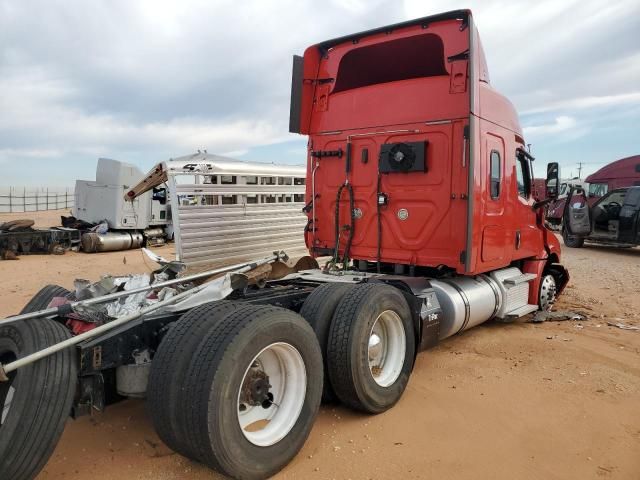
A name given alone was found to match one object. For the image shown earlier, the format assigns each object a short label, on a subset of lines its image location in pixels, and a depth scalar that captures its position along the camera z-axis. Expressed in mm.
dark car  13375
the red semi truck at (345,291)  2527
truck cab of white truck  14609
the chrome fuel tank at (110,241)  14062
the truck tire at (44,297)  3830
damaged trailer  5965
